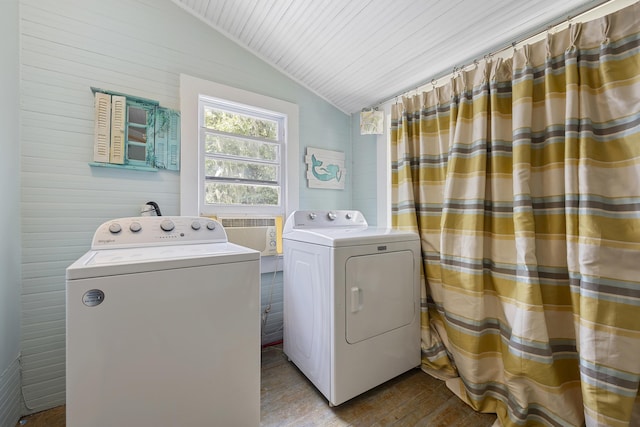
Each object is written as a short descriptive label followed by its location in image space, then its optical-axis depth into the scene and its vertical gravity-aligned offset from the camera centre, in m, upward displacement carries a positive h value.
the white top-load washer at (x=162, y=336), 0.88 -0.46
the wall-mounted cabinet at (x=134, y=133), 1.57 +0.54
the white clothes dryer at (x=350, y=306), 1.43 -0.56
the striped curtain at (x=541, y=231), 1.11 -0.09
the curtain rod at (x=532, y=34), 1.25 +1.01
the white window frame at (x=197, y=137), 1.81 +0.58
